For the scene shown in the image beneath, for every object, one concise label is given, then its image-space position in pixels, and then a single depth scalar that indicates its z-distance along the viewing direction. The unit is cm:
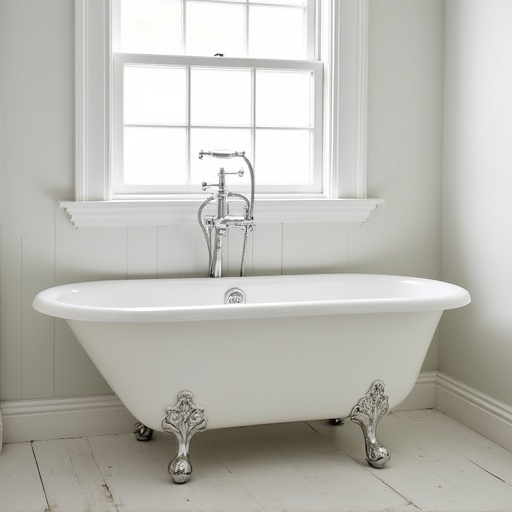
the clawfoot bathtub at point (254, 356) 247
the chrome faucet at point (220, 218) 311
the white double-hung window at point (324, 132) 303
